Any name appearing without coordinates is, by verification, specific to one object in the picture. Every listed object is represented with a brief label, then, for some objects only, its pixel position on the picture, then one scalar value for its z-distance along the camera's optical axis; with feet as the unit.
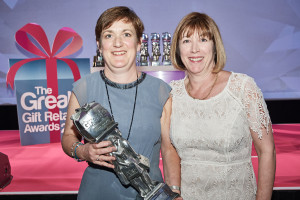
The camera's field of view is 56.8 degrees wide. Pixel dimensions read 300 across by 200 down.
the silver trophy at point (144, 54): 12.55
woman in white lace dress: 4.61
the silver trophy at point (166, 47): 12.68
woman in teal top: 3.95
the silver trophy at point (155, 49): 12.77
